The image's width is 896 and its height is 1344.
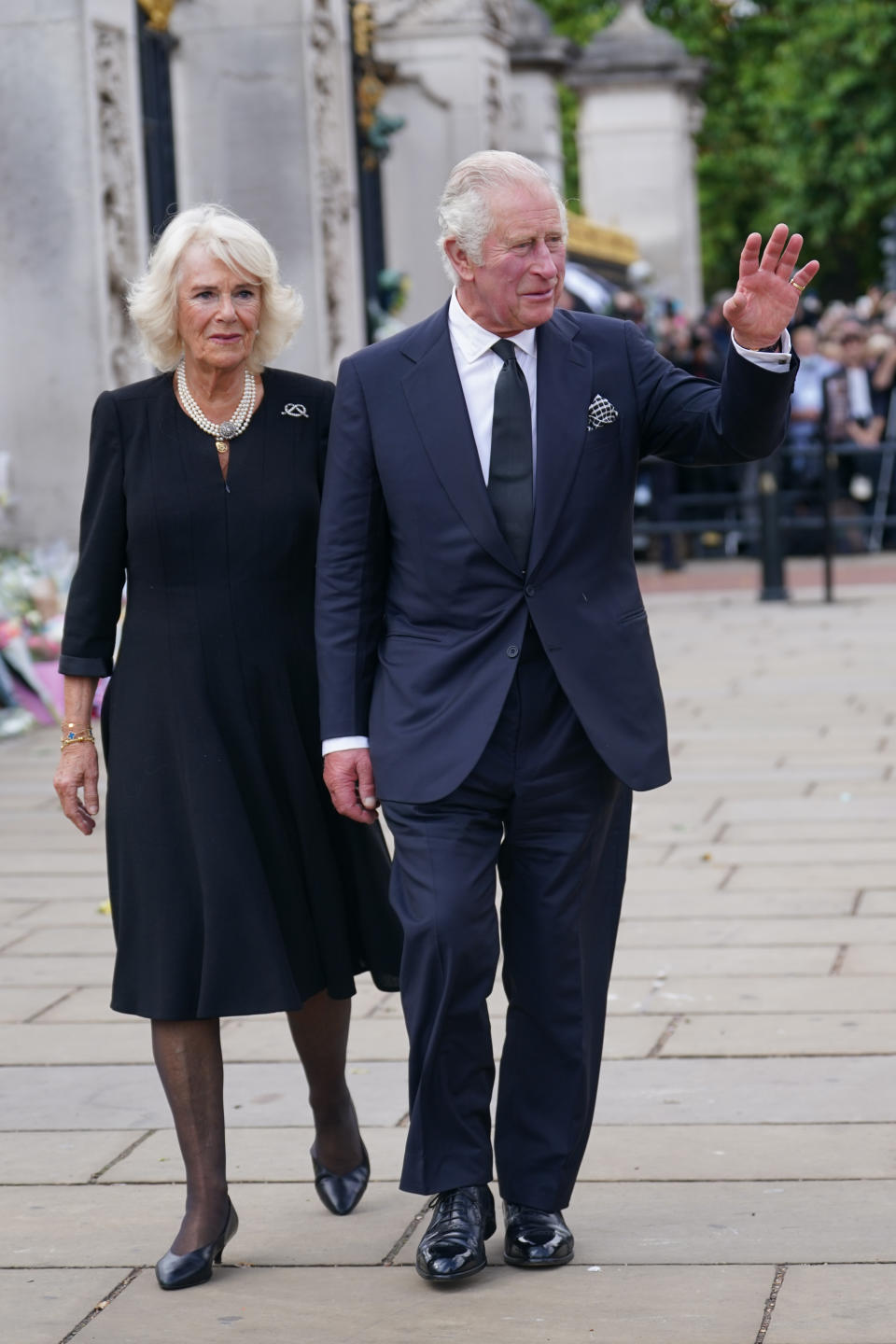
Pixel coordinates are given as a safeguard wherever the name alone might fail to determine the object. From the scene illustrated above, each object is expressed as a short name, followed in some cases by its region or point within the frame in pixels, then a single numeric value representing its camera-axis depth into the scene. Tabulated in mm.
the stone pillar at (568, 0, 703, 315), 24469
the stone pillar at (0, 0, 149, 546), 10797
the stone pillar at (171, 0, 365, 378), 13773
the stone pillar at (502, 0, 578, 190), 21234
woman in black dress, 4074
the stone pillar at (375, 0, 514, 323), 17547
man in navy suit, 3938
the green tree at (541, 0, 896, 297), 37188
